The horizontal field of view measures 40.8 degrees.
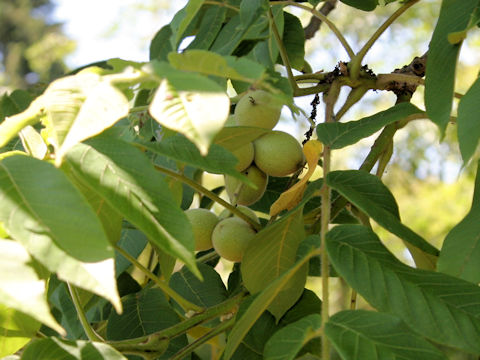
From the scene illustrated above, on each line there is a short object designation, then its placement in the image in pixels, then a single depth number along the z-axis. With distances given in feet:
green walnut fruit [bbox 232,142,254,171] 2.93
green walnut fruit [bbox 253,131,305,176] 2.99
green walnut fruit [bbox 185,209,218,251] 3.22
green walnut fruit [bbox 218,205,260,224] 3.14
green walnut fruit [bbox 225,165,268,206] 3.10
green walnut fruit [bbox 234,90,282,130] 3.03
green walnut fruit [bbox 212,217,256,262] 2.95
